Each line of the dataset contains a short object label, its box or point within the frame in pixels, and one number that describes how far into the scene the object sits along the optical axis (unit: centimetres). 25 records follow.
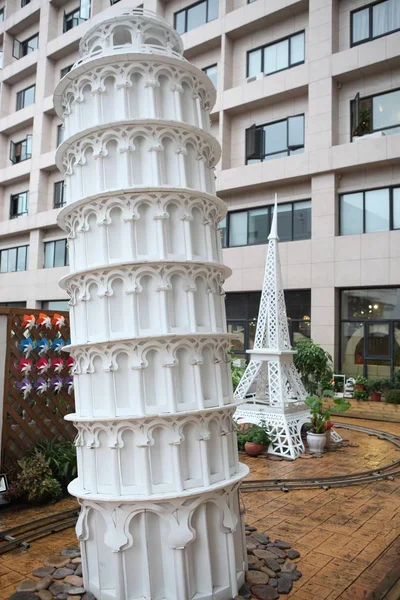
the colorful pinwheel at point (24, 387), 708
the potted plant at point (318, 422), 952
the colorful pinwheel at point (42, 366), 739
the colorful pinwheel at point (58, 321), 776
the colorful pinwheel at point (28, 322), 724
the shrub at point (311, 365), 1329
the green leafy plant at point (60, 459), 699
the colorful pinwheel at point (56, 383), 761
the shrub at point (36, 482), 650
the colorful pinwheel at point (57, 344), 770
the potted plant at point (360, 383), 1573
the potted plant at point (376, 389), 1548
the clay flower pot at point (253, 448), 938
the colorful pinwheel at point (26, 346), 723
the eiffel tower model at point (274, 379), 979
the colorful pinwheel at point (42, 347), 747
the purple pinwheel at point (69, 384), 783
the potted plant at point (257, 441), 940
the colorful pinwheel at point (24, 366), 712
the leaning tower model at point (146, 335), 407
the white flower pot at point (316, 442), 950
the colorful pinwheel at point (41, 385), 735
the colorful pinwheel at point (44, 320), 749
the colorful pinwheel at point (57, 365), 766
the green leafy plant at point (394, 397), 1473
